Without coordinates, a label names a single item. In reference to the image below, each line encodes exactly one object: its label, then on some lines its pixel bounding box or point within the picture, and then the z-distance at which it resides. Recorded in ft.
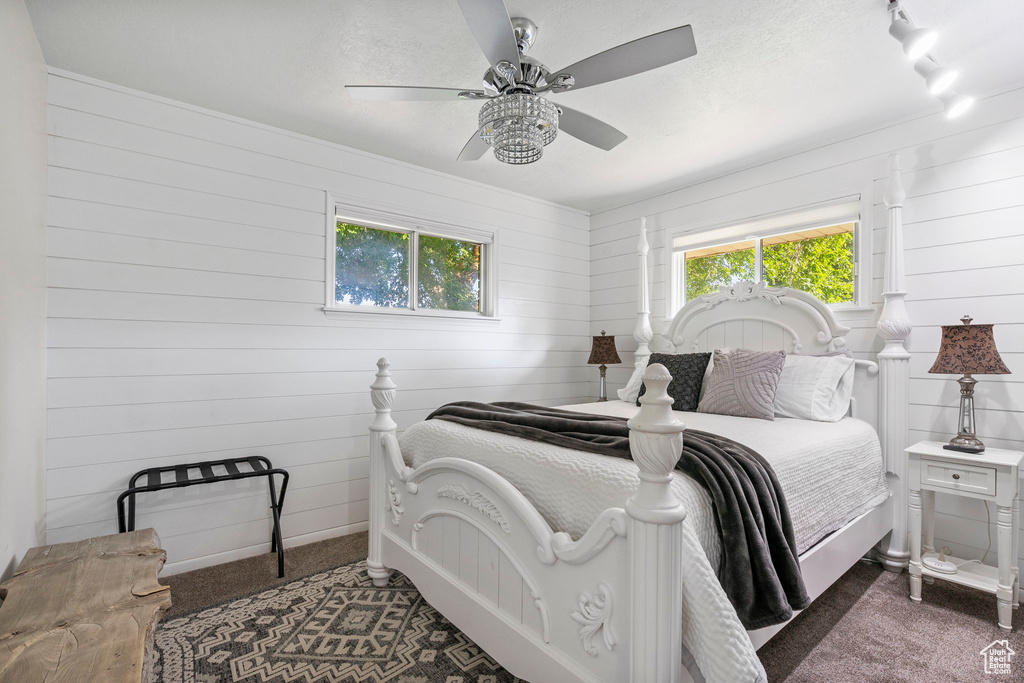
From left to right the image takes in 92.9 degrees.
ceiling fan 4.96
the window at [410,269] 10.64
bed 3.70
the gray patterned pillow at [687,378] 9.73
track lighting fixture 5.72
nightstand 6.68
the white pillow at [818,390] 8.52
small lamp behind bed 13.00
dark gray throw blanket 4.41
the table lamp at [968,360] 7.01
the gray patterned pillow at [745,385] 8.53
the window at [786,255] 9.95
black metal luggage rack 7.15
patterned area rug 5.67
